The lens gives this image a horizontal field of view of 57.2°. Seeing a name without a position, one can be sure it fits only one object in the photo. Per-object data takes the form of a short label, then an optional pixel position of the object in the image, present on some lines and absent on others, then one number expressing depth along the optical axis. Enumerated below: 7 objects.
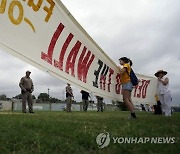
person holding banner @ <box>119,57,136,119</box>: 4.21
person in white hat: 5.61
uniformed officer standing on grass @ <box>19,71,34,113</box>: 6.85
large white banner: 1.66
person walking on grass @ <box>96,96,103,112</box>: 10.55
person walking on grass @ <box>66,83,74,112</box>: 9.21
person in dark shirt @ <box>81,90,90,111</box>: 10.34
